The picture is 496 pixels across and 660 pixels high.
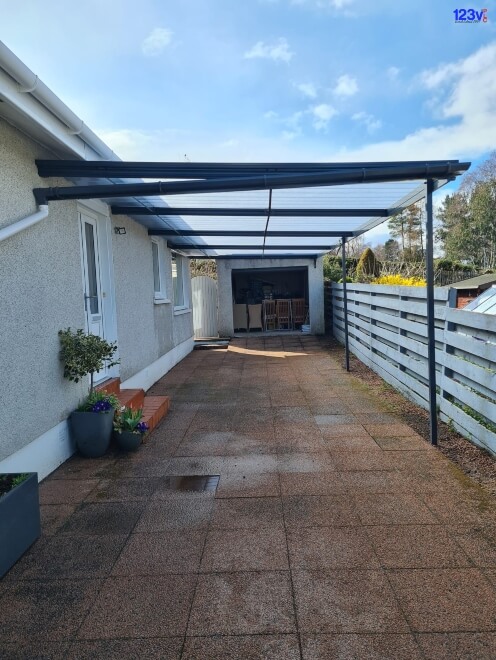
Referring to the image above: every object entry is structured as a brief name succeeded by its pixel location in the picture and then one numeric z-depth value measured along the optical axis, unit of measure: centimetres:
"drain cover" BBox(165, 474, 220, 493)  364
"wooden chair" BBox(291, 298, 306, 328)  1630
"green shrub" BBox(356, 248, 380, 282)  1678
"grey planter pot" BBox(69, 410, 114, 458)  441
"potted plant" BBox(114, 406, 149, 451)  453
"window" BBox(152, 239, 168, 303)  890
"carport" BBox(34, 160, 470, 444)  389
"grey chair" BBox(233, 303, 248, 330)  1605
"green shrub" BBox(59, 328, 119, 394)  421
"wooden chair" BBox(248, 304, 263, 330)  1596
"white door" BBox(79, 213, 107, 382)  533
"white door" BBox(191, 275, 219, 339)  1489
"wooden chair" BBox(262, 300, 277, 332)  1608
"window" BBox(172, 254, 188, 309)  1137
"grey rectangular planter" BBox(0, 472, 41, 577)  251
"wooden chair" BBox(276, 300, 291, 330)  1622
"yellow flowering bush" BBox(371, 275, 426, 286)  973
